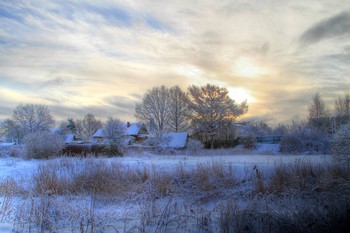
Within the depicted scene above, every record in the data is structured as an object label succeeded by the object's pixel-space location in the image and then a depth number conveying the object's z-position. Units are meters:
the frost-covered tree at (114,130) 32.68
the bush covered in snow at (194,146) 34.94
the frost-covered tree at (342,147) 15.99
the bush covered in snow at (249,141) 39.53
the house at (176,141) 36.04
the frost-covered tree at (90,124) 87.45
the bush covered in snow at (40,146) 25.03
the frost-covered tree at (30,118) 69.19
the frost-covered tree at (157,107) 57.75
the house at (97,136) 63.92
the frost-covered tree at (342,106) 49.29
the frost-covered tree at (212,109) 51.34
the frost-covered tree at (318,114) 48.00
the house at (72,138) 60.64
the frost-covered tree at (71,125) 82.31
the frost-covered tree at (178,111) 56.82
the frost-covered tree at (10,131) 71.62
